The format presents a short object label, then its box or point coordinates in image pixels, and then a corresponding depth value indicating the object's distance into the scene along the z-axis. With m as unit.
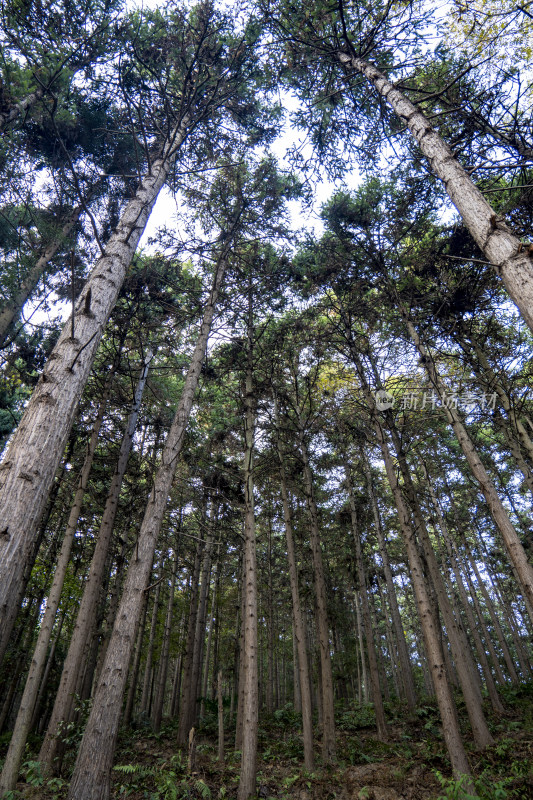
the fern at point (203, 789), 6.36
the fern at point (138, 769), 6.66
